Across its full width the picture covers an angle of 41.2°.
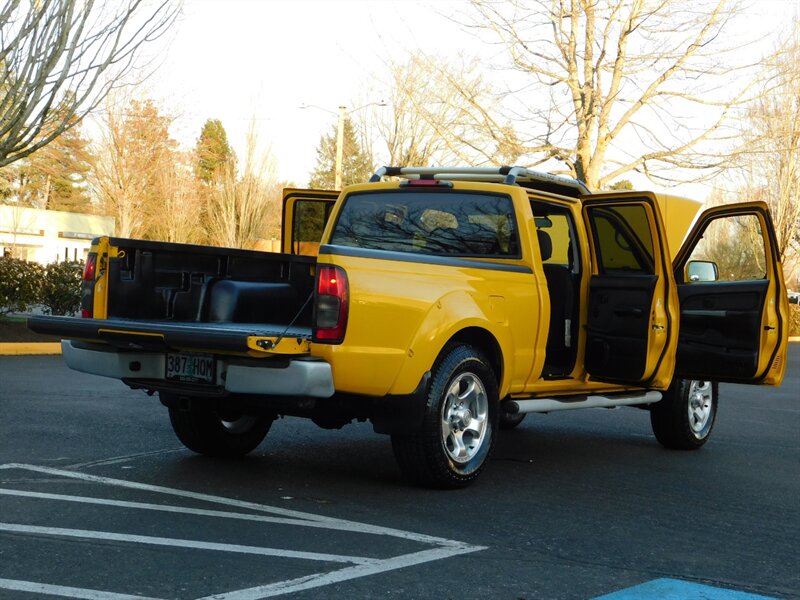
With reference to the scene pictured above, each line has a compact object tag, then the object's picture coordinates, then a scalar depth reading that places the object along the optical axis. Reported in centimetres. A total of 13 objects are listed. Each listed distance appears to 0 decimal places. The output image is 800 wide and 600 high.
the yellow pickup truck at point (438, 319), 601
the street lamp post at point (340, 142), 2988
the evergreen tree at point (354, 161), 3229
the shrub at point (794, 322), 3732
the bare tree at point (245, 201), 4516
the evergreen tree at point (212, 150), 5728
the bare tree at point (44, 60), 1426
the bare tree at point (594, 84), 2119
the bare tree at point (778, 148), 2238
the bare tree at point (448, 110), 2289
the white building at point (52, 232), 5644
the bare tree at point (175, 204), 4888
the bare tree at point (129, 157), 4209
